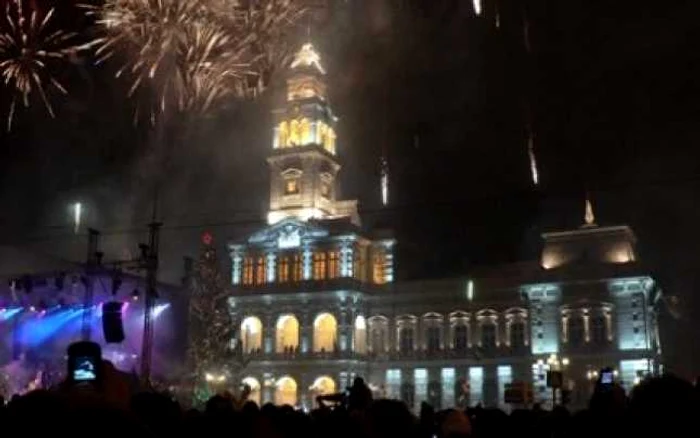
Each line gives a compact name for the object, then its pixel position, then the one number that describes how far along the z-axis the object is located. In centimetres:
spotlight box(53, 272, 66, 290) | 3603
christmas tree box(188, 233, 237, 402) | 4994
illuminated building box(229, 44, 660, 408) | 5288
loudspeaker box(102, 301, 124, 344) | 2442
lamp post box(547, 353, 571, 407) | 4964
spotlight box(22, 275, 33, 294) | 3550
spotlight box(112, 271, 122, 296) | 3412
